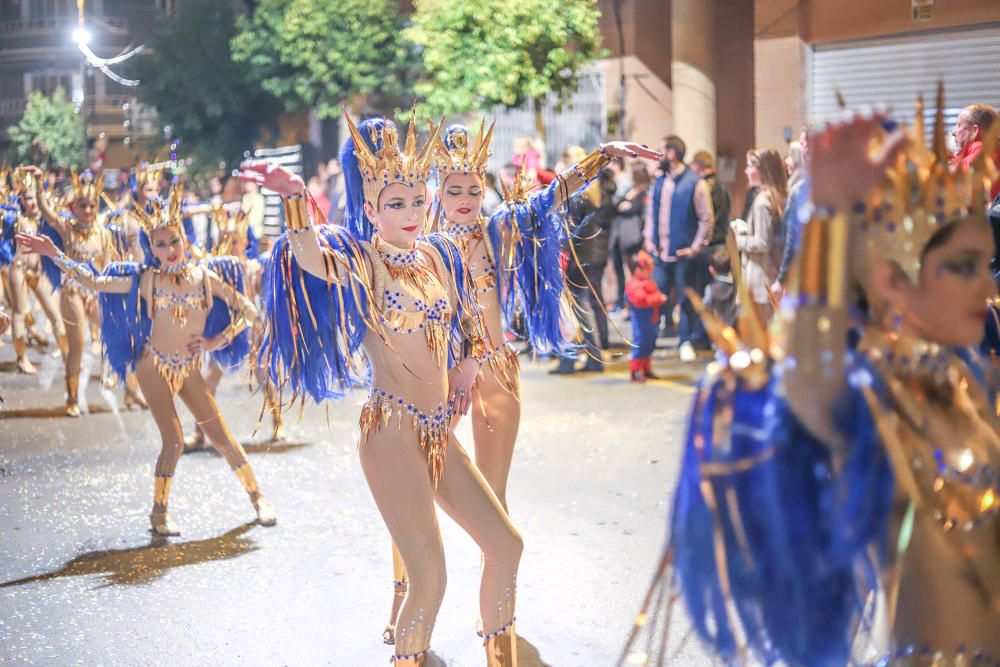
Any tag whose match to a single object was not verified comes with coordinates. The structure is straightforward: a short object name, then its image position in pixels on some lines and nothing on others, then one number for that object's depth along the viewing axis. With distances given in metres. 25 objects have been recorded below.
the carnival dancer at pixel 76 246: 10.41
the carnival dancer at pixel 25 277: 11.80
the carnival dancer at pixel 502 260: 5.00
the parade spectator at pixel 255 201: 14.45
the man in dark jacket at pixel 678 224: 11.73
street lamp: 23.49
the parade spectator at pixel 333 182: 16.41
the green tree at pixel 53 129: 30.00
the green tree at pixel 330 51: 22.31
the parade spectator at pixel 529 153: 12.47
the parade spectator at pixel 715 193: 12.12
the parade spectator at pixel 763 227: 8.23
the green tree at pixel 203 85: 24.95
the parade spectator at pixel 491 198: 12.23
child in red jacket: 10.71
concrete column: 17.27
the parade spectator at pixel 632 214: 13.27
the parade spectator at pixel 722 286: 11.61
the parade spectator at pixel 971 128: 6.29
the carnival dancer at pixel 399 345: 3.97
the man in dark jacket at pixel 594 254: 11.28
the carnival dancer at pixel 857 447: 2.51
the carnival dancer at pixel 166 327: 6.84
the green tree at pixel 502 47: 16.84
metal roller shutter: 12.84
